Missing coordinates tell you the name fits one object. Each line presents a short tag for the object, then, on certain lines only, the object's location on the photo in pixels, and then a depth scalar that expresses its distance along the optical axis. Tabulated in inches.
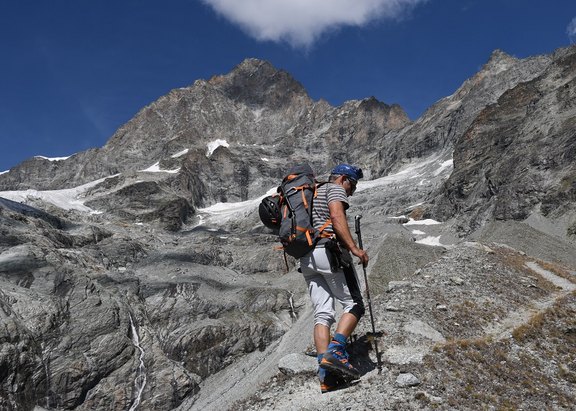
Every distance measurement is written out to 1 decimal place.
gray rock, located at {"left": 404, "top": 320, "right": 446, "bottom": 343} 374.0
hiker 274.2
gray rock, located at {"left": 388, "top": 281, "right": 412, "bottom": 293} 509.5
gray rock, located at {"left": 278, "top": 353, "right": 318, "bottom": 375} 338.3
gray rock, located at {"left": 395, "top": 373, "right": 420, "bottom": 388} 282.6
